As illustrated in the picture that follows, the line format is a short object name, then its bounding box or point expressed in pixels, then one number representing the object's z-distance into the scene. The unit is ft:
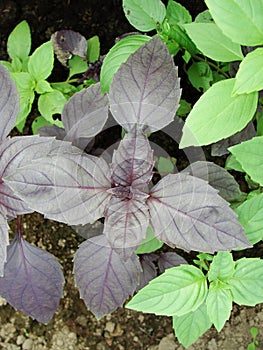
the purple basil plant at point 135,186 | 0.71
